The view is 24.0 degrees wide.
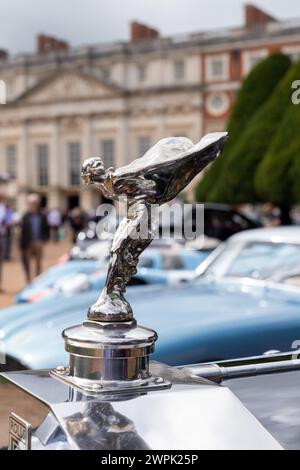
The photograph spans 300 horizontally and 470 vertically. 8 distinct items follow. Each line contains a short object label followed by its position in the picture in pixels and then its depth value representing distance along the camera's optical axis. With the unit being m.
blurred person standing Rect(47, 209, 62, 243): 30.44
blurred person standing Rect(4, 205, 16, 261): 18.41
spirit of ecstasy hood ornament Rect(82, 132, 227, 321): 1.40
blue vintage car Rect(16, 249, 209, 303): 6.17
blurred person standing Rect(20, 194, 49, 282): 12.08
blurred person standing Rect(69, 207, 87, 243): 23.11
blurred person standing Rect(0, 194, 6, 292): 12.16
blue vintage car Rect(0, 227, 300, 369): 3.16
